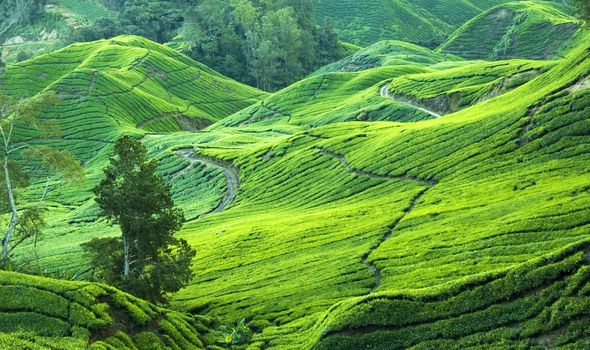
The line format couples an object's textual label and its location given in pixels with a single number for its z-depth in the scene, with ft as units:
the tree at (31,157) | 179.22
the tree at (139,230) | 165.99
